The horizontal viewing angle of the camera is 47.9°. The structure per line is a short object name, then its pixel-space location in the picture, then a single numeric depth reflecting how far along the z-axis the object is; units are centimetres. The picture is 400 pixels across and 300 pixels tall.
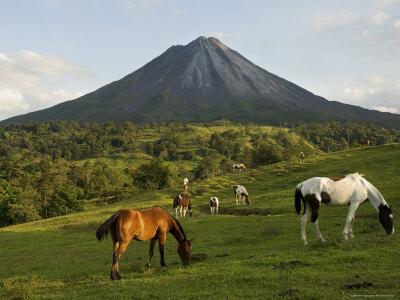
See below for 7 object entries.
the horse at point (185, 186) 5421
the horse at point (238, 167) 7519
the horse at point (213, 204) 3915
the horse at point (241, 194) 4145
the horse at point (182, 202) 3744
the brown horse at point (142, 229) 1501
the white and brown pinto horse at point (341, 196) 1714
